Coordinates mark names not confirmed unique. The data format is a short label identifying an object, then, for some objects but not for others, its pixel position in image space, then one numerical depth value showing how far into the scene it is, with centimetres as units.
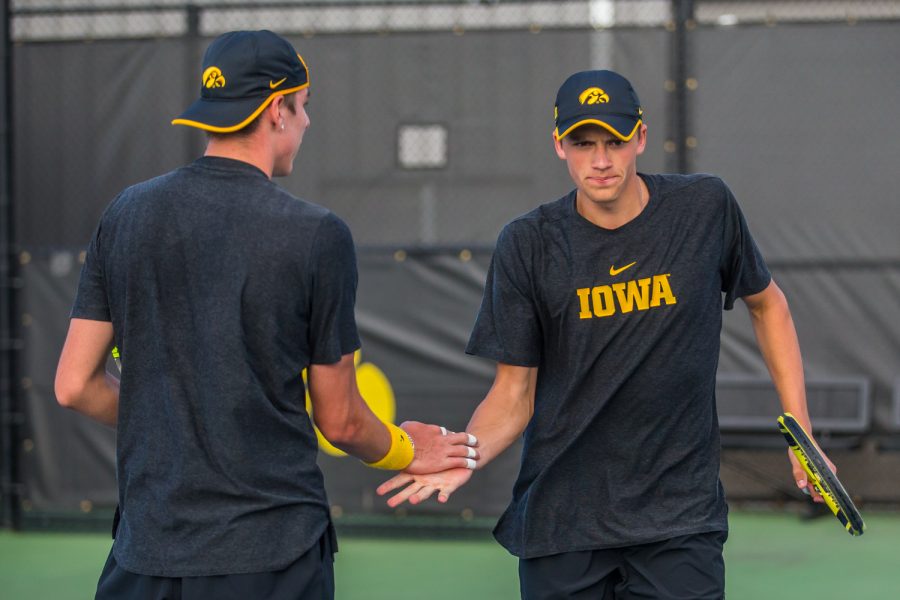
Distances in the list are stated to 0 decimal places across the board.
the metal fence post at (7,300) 1444
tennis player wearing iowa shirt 651
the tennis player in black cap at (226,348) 519
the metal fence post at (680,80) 1391
